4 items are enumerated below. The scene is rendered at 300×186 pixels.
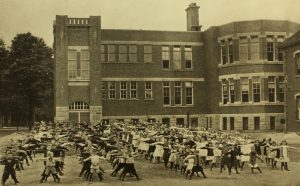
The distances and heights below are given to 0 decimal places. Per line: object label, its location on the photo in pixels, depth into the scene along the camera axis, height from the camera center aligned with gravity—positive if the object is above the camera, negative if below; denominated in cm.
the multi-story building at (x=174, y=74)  3869 +301
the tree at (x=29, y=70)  5012 +416
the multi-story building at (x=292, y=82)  3366 +198
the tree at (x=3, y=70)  4847 +406
